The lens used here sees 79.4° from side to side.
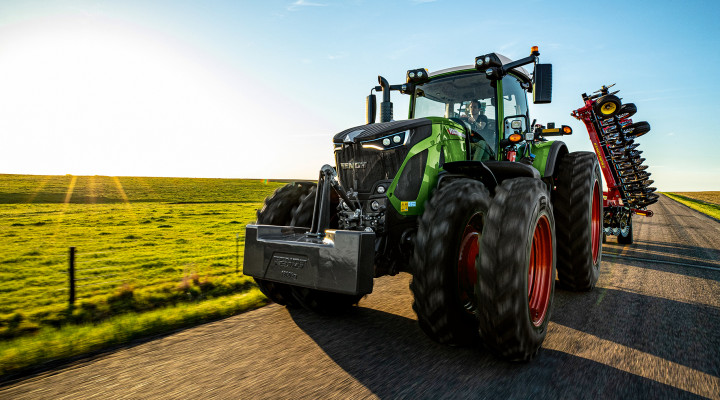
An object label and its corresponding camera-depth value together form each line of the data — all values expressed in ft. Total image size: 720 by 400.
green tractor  9.56
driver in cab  15.64
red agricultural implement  27.99
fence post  16.90
